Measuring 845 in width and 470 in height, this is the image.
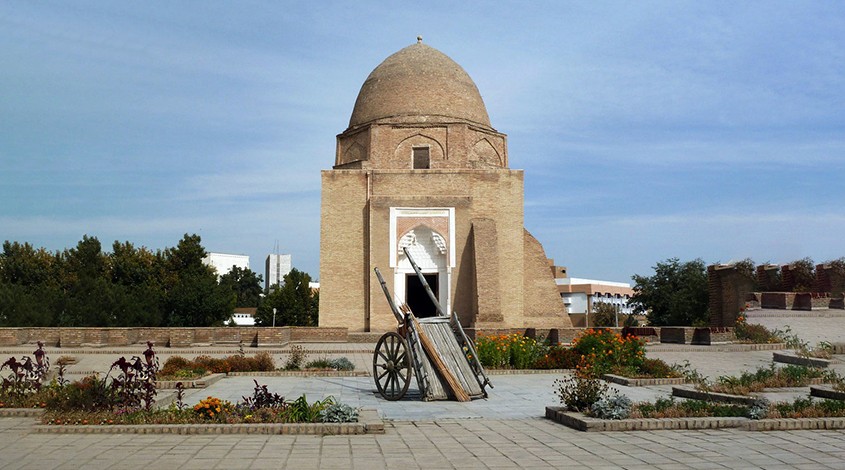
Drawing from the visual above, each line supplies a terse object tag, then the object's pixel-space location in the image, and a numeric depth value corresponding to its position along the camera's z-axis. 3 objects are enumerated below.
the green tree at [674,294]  31.17
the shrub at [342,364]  12.65
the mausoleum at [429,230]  24.52
